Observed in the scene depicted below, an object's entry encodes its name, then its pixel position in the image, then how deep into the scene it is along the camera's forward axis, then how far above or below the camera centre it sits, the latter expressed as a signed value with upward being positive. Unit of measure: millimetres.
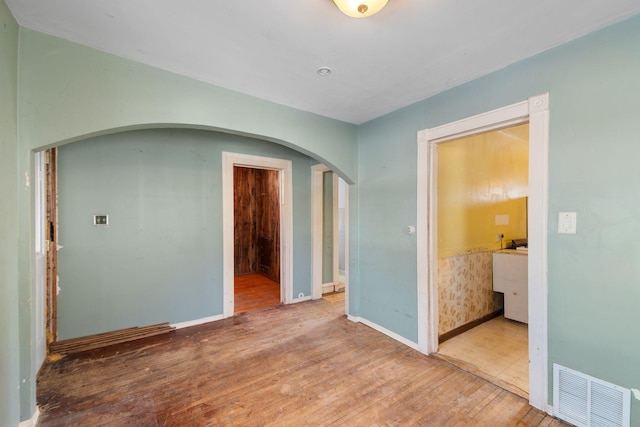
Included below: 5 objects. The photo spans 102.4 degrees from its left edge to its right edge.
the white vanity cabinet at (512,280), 3129 -866
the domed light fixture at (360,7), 1255 +1023
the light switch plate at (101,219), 2635 -62
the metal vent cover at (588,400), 1493 -1165
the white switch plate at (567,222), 1649 -71
